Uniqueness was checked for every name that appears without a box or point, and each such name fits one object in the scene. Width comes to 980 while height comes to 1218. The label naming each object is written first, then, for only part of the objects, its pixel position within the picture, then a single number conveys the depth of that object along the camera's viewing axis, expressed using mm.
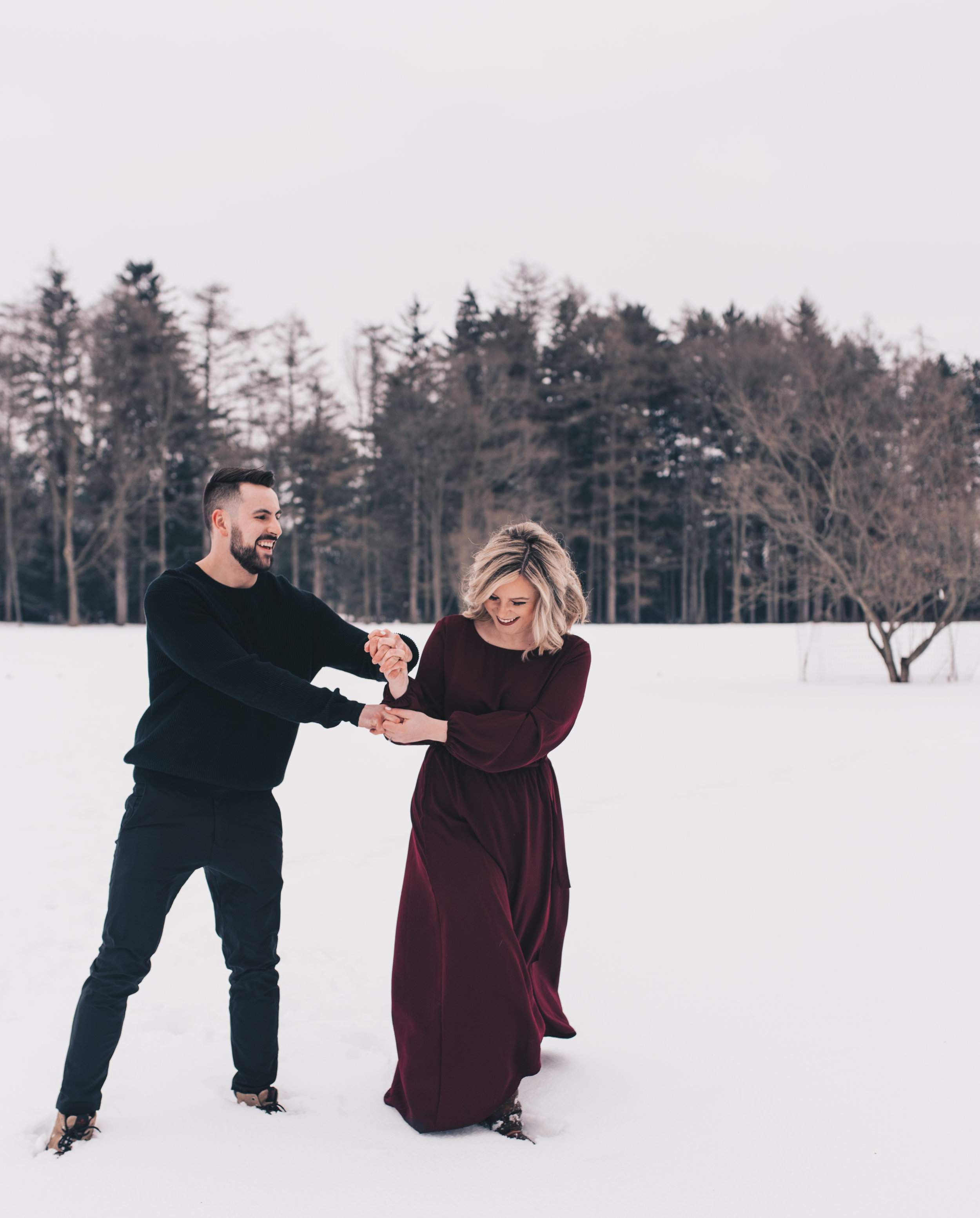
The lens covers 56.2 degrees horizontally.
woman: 2811
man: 2672
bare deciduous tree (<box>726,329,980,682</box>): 15023
